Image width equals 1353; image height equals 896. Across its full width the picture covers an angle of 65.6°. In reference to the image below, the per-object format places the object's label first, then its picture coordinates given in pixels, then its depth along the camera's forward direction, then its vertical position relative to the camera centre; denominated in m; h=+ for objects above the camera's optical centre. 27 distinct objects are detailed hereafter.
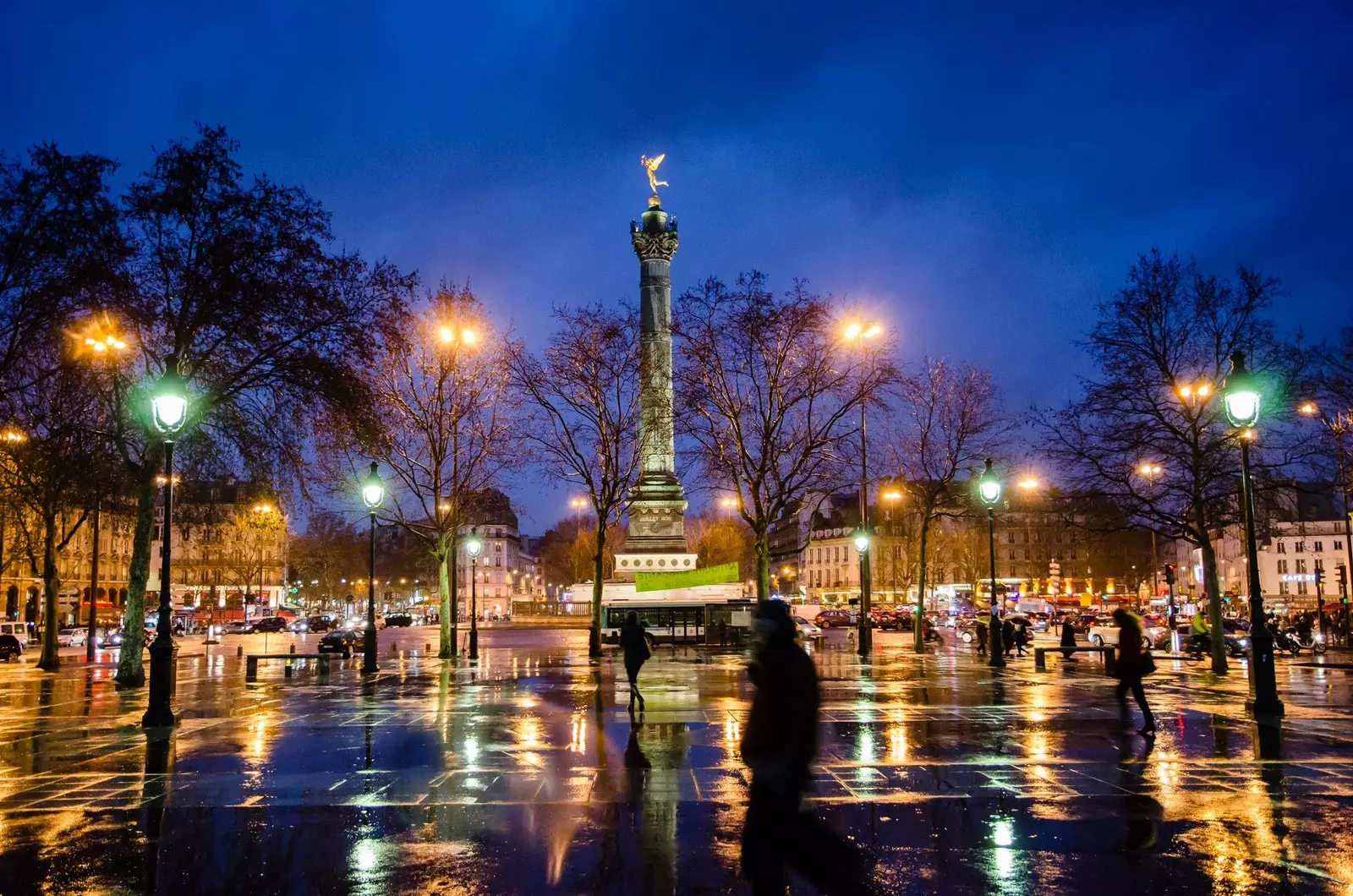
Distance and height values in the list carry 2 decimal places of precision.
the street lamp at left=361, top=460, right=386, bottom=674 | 31.19 +2.30
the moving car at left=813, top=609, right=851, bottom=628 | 84.19 -3.13
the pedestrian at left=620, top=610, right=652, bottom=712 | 19.03 -1.22
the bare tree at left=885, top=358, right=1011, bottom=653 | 44.09 +5.63
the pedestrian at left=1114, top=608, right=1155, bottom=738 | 16.36 -1.30
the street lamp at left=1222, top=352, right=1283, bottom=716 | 17.69 +0.38
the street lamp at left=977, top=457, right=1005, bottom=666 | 32.31 +2.41
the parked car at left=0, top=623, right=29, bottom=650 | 58.91 -2.39
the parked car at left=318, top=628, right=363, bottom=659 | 48.04 -2.57
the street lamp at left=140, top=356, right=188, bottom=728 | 17.50 +0.33
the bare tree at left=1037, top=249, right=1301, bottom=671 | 28.70 +4.49
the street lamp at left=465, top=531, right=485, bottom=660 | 37.98 +1.38
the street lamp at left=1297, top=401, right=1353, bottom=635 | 35.53 +4.97
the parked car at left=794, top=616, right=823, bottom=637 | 55.99 -2.76
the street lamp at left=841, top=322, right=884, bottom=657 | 36.47 +3.24
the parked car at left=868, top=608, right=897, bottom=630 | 78.88 -3.03
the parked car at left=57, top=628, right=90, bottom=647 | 63.17 -2.89
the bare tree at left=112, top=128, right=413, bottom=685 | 26.27 +6.73
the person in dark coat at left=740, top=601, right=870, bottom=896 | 6.08 -1.19
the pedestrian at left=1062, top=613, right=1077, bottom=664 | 37.62 -2.15
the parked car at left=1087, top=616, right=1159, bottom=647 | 47.74 -3.19
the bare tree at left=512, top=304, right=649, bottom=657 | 42.16 +7.80
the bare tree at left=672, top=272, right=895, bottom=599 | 37.53 +7.20
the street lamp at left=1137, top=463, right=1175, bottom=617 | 30.62 +3.21
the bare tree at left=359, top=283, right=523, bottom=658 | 37.84 +6.68
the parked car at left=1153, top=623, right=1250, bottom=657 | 36.31 -2.39
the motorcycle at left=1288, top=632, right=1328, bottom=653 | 39.94 -2.82
